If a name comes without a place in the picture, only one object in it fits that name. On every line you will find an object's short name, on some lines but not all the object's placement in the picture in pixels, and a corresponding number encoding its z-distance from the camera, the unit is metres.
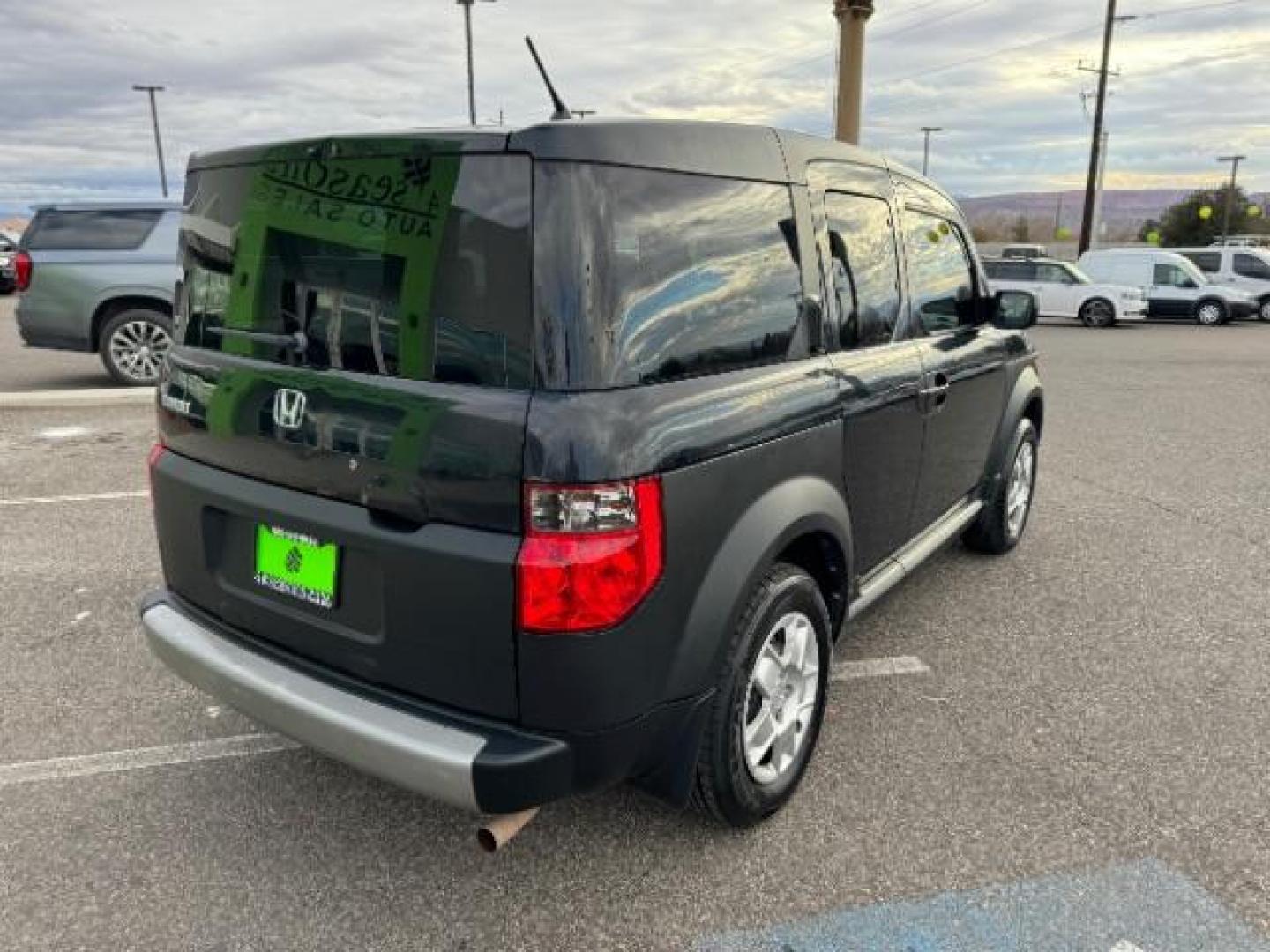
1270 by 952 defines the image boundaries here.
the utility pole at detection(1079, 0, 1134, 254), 31.70
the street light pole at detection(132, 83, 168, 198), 51.44
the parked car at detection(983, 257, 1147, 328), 21.84
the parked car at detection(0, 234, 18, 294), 24.16
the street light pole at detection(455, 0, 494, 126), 36.62
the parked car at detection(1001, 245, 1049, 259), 37.75
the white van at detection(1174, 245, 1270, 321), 23.02
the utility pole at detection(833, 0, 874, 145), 15.82
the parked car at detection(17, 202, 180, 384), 9.48
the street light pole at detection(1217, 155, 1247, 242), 60.04
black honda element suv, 2.04
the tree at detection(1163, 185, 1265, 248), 63.06
